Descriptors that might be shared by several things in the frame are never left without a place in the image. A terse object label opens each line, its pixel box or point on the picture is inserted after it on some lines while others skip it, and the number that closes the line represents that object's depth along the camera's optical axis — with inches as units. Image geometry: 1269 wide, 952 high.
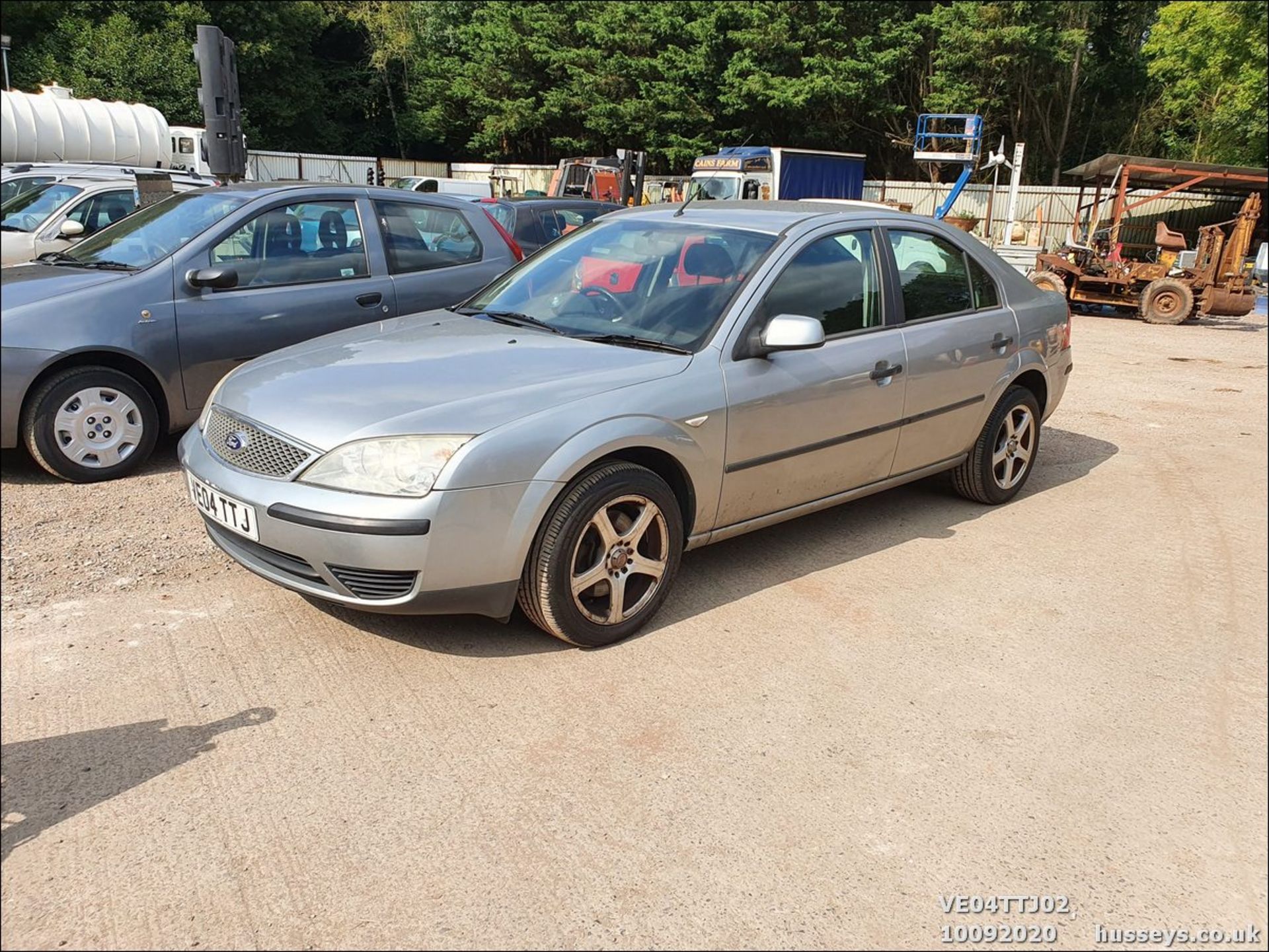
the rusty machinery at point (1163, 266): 644.1
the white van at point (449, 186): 1072.2
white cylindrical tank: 604.7
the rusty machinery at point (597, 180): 951.6
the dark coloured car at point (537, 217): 470.9
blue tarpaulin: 1037.8
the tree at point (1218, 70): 950.4
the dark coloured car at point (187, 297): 205.0
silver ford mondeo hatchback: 134.4
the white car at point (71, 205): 386.3
